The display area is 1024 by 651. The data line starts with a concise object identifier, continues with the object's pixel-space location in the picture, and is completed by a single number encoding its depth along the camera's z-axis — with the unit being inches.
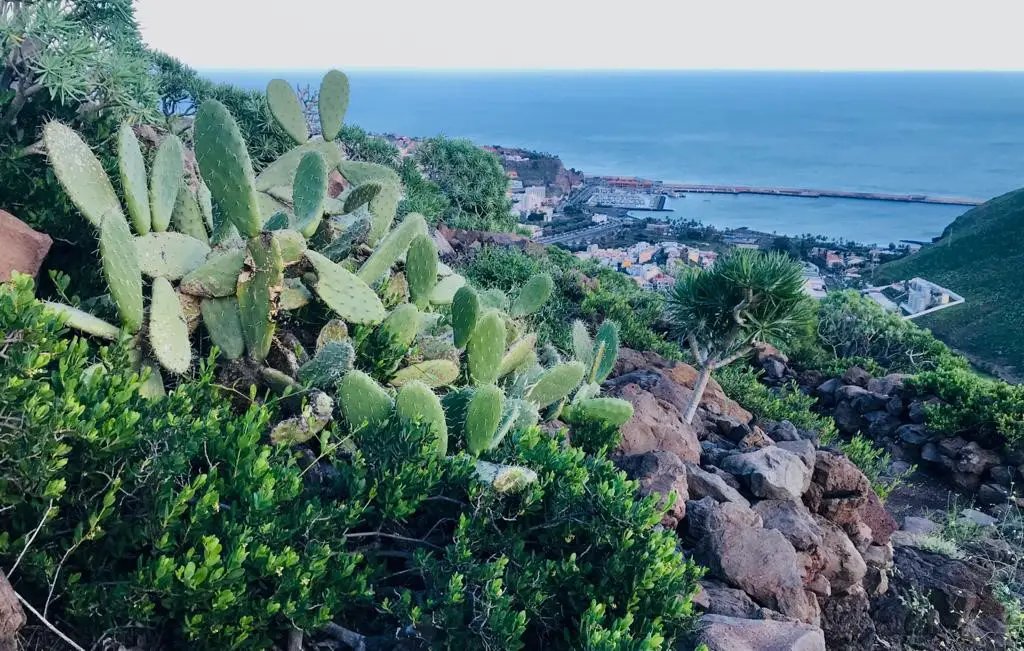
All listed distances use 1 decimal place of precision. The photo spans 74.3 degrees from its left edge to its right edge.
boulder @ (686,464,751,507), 154.0
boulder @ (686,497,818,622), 125.0
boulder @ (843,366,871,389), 425.4
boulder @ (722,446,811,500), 170.6
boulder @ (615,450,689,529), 134.3
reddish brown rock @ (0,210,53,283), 126.9
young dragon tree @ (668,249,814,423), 240.5
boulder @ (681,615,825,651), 99.0
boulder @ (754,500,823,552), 151.0
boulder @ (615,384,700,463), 172.7
